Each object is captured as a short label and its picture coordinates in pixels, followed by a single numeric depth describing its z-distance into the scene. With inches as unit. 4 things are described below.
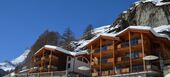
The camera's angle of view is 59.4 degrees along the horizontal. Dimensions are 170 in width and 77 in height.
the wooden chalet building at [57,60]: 1163.0
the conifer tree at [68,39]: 1969.5
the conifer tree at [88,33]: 2220.3
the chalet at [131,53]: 900.0
